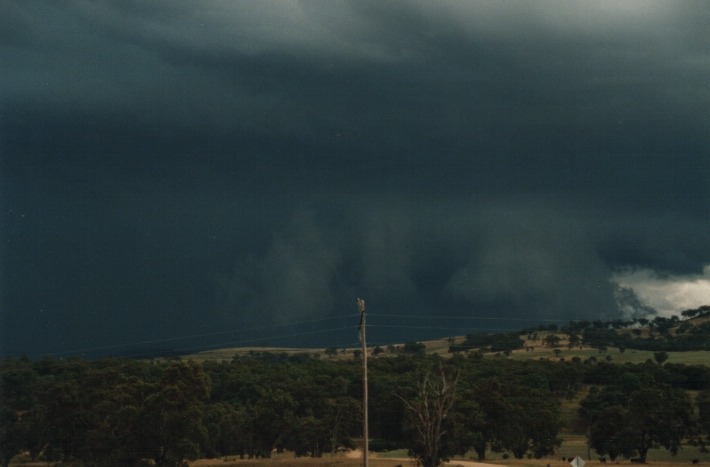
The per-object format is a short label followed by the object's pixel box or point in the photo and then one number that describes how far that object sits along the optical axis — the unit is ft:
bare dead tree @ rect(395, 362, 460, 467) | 351.87
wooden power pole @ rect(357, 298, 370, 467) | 261.42
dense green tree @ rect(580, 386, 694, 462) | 417.90
